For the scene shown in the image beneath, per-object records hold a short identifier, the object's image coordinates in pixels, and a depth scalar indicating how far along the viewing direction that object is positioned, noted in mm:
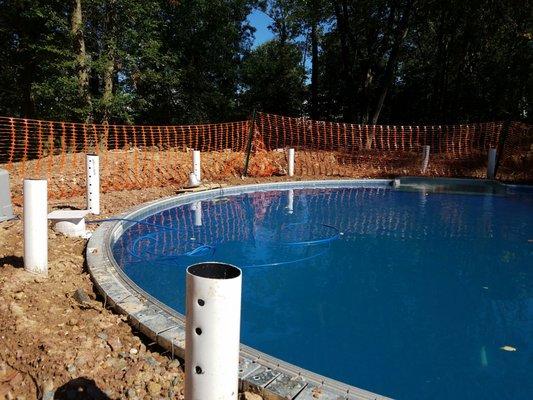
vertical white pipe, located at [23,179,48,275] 3520
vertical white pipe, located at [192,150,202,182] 10000
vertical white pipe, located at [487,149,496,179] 13336
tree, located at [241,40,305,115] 23938
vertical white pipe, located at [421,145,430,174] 14039
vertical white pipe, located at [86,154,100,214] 6246
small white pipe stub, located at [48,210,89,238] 5082
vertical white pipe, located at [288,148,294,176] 12867
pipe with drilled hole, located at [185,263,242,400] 1707
